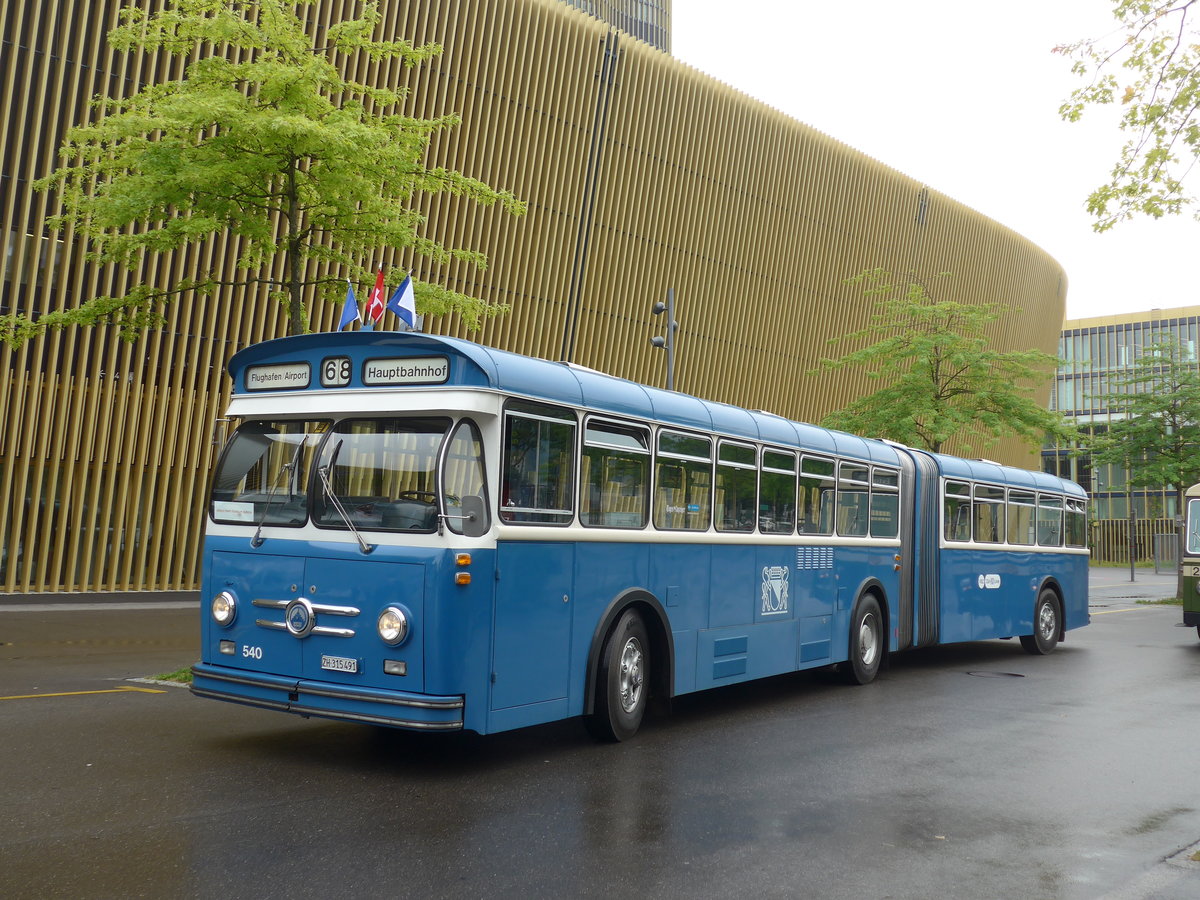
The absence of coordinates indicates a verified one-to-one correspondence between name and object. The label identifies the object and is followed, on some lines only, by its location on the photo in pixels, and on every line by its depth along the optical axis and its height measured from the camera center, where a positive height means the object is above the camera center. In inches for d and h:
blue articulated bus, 286.5 +4.4
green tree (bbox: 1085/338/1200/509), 1368.1 +198.0
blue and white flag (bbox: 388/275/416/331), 476.8 +105.1
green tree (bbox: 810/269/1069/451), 1039.6 +177.6
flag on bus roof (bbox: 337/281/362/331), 474.5 +100.8
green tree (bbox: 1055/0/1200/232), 324.2 +139.5
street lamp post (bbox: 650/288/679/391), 866.1 +189.3
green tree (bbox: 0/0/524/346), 439.8 +155.0
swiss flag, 482.3 +105.0
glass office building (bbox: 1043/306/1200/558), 3139.8 +626.2
